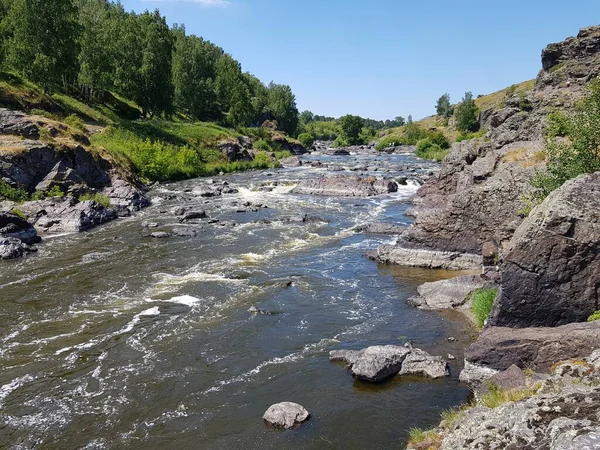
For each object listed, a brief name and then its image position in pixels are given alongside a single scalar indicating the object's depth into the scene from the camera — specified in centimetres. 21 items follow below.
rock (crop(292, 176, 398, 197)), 5844
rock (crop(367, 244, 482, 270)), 2812
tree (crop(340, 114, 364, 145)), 17000
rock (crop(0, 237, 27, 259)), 3156
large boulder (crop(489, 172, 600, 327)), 1515
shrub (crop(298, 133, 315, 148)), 15212
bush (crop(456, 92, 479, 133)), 14188
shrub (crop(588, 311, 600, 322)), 1468
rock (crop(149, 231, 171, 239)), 3744
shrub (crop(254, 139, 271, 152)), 10891
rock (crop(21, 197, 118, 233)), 3933
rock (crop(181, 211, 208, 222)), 4380
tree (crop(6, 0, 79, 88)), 7206
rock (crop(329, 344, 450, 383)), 1620
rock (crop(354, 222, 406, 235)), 3769
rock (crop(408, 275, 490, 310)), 2266
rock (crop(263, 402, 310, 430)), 1395
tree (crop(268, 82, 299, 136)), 15975
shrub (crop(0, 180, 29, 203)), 4294
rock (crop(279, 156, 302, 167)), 9527
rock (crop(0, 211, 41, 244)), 3475
